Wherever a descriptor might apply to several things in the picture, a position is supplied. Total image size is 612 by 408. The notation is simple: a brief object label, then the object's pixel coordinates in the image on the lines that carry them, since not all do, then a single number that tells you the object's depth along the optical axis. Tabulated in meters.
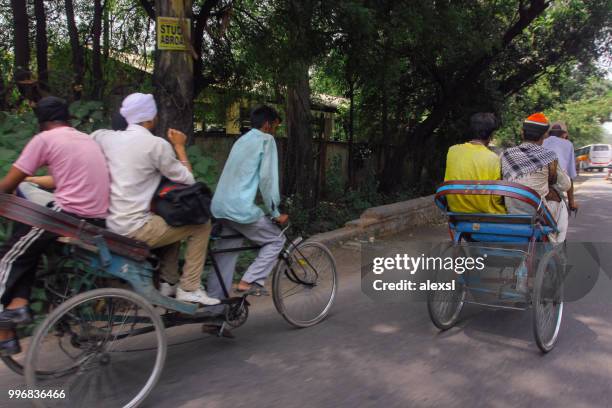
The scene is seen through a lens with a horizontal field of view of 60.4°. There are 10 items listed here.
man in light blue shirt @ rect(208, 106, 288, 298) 4.02
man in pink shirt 3.01
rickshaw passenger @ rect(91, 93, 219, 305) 3.31
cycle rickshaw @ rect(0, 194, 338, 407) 2.89
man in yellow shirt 4.40
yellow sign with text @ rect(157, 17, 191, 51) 6.06
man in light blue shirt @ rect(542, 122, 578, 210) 6.19
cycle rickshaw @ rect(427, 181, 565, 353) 4.09
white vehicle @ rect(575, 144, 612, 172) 40.19
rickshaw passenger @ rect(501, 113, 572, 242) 4.42
